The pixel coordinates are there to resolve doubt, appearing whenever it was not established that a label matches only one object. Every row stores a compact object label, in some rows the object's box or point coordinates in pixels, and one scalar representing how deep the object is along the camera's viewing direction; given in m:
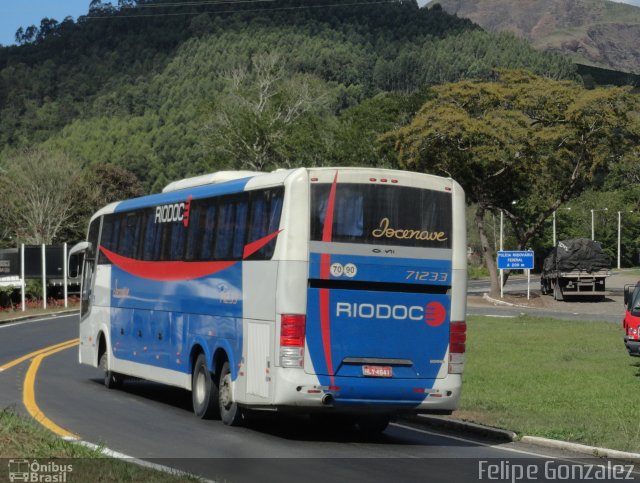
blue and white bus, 16.31
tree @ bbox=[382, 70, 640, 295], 66.94
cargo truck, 70.81
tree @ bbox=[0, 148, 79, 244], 99.62
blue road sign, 63.34
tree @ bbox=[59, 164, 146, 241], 104.75
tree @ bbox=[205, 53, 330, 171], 93.75
